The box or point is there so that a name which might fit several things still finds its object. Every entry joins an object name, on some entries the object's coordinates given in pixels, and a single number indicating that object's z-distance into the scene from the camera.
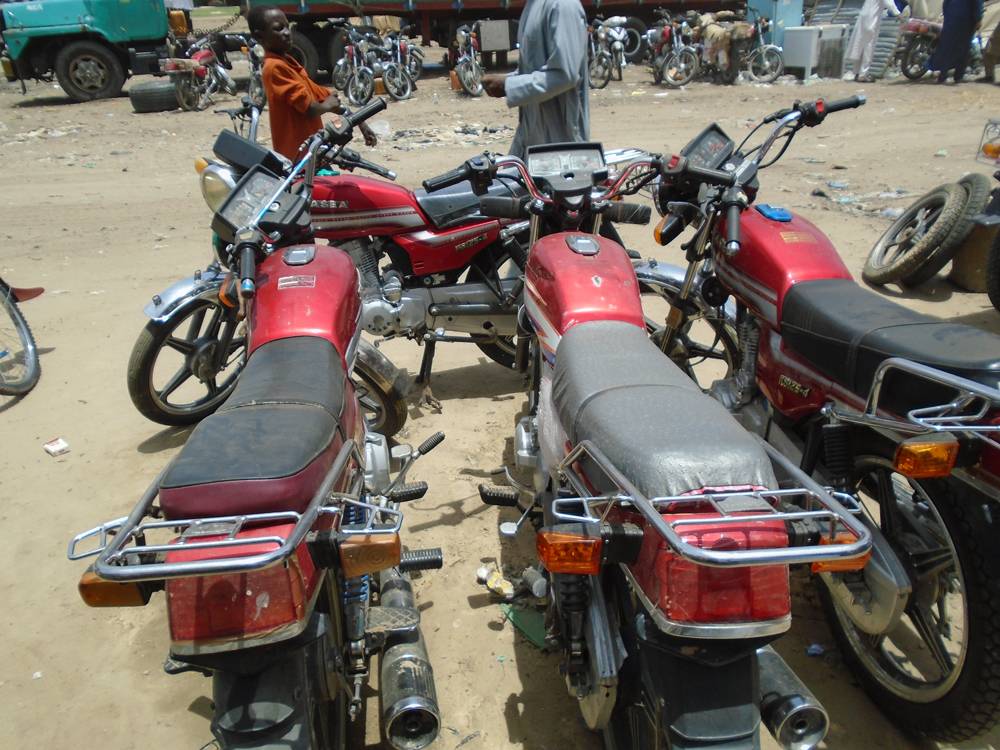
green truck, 13.70
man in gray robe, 3.90
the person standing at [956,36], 12.95
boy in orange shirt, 4.38
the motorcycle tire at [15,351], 4.29
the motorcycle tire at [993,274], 4.61
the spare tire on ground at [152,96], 12.99
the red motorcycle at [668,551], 1.44
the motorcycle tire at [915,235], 5.00
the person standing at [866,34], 14.74
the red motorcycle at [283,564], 1.47
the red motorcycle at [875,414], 1.84
